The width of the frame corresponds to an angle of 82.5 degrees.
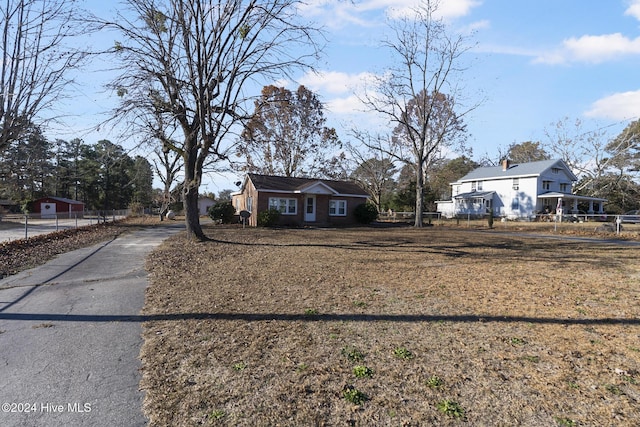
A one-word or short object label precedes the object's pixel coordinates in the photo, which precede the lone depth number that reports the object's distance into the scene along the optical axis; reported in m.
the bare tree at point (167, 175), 29.49
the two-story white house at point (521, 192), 38.41
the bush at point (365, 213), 28.69
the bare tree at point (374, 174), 45.00
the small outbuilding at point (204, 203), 63.07
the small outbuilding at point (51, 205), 46.94
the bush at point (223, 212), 27.00
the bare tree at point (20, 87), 13.69
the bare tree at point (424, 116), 27.56
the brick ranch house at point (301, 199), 25.55
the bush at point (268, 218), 24.02
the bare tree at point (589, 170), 43.19
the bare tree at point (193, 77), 12.74
